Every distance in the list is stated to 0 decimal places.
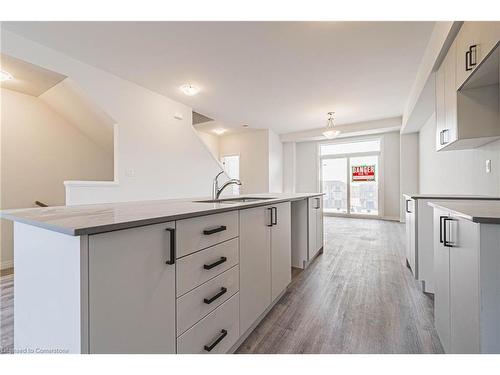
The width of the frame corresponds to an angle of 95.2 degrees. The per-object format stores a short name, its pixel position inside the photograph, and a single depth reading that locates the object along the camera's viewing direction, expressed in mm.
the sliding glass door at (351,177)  6865
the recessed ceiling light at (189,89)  3814
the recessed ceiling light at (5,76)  2743
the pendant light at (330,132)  5380
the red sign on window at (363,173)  6887
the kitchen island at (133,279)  727
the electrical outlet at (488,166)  2116
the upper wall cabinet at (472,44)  1244
